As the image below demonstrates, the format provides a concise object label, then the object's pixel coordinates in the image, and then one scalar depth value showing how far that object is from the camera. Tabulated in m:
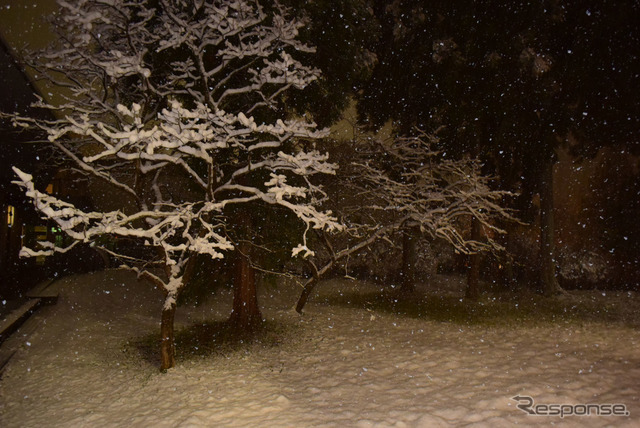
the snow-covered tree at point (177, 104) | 5.74
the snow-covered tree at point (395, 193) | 9.32
